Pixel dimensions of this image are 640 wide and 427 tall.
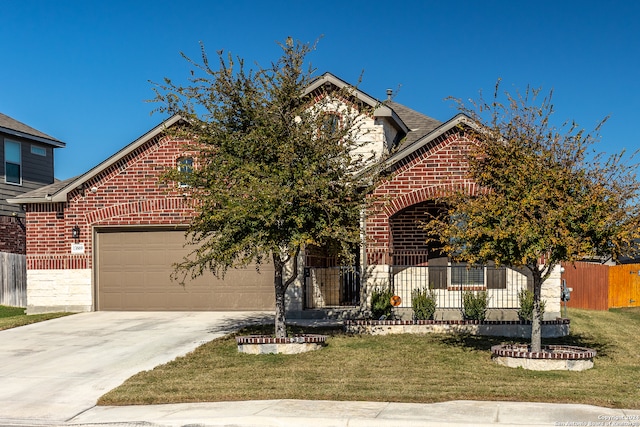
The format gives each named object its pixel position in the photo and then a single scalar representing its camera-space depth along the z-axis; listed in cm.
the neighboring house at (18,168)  2833
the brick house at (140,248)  2159
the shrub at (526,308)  1792
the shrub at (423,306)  1825
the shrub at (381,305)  1852
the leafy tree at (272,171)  1470
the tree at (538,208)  1336
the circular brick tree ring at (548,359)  1374
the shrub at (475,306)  1819
